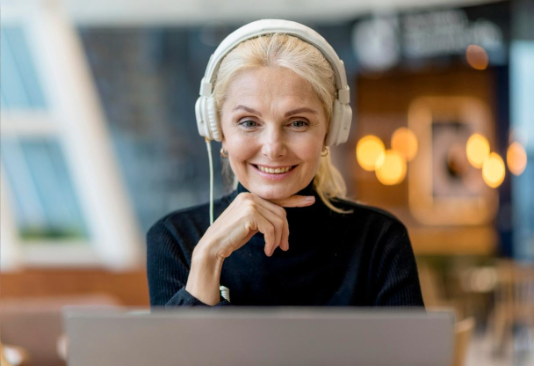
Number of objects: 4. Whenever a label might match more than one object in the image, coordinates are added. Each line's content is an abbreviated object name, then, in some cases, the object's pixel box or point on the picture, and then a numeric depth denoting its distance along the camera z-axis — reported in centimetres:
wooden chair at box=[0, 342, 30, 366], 221
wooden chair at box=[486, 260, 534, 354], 633
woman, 114
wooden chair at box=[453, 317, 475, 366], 203
